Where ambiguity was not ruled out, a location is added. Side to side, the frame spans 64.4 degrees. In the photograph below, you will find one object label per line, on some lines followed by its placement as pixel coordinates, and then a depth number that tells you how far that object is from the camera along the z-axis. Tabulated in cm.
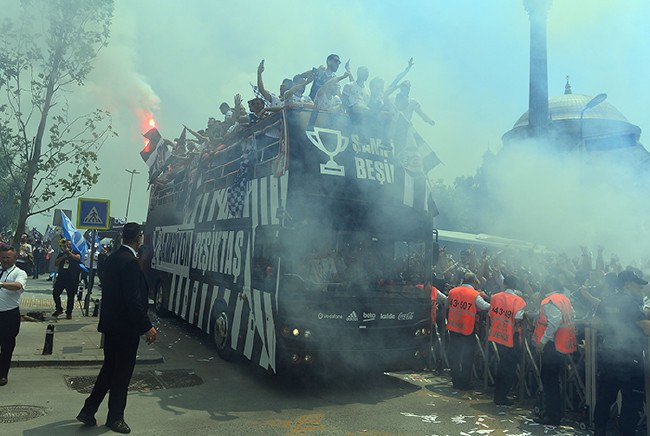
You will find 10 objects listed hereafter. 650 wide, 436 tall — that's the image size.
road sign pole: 1226
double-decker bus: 610
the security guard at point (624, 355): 498
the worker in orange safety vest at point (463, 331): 715
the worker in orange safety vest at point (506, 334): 649
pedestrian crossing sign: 1129
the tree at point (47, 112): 1127
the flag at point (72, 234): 1403
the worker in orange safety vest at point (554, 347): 571
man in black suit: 483
